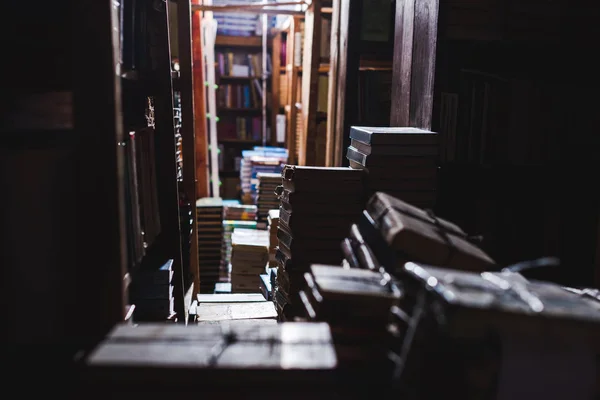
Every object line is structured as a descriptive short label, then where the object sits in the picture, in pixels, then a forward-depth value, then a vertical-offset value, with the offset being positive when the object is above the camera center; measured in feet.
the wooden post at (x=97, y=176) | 6.36 -0.95
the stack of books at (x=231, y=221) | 23.90 -5.24
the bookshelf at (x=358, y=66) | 15.66 +0.66
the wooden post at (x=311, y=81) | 19.77 +0.30
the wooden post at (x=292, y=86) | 25.22 +0.17
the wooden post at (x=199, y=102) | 22.75 -0.54
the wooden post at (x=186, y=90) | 15.49 -0.06
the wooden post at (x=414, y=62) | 11.70 +0.61
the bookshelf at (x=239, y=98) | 32.37 -0.49
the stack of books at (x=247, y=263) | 20.53 -5.76
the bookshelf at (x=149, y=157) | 9.16 -1.17
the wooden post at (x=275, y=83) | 31.81 +0.34
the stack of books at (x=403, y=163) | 10.97 -1.26
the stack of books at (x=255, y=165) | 25.61 -3.14
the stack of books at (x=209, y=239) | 23.25 -5.66
